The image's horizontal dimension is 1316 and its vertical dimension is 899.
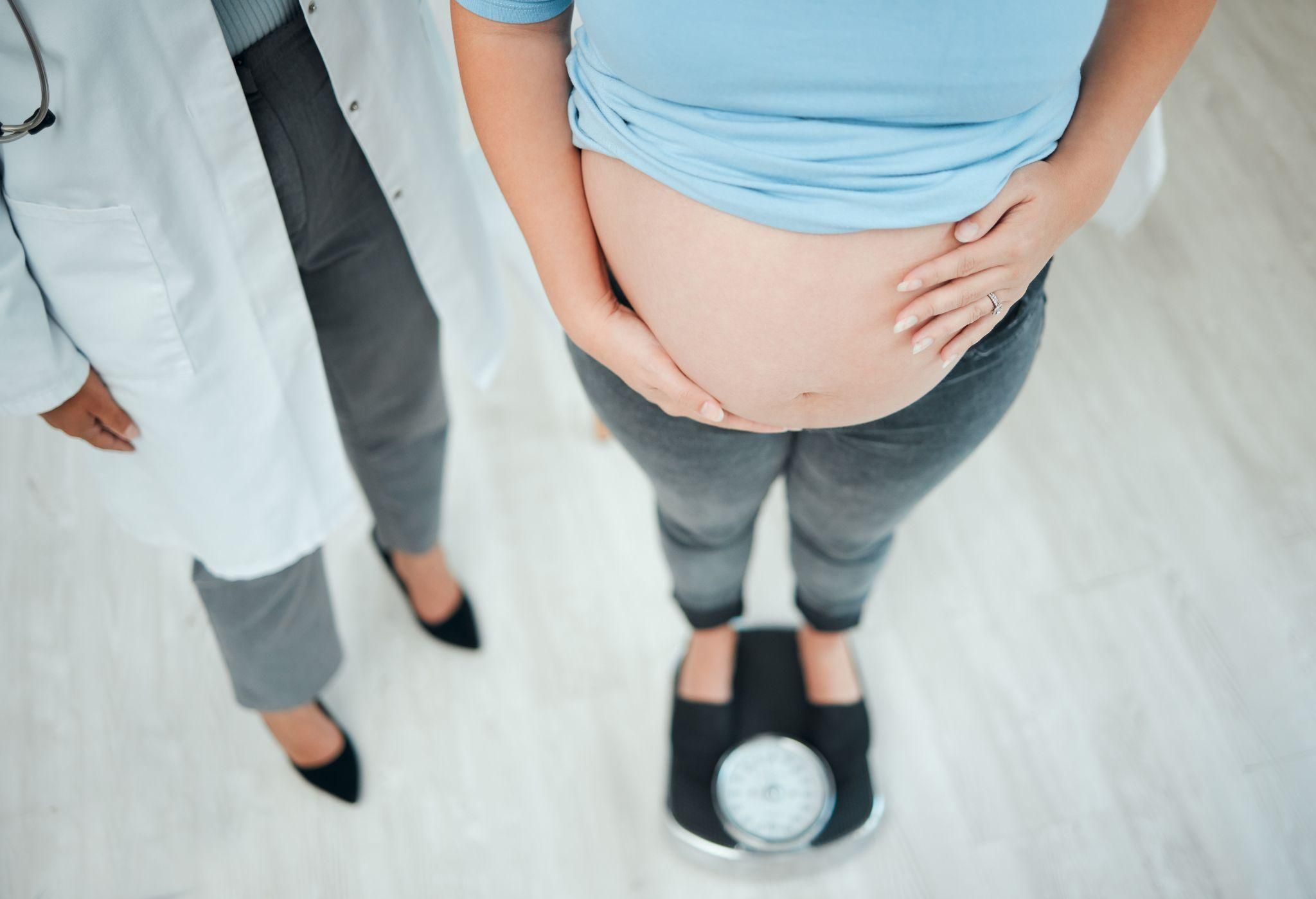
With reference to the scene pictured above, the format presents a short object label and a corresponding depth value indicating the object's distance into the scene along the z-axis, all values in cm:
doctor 71
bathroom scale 124
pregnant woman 58
